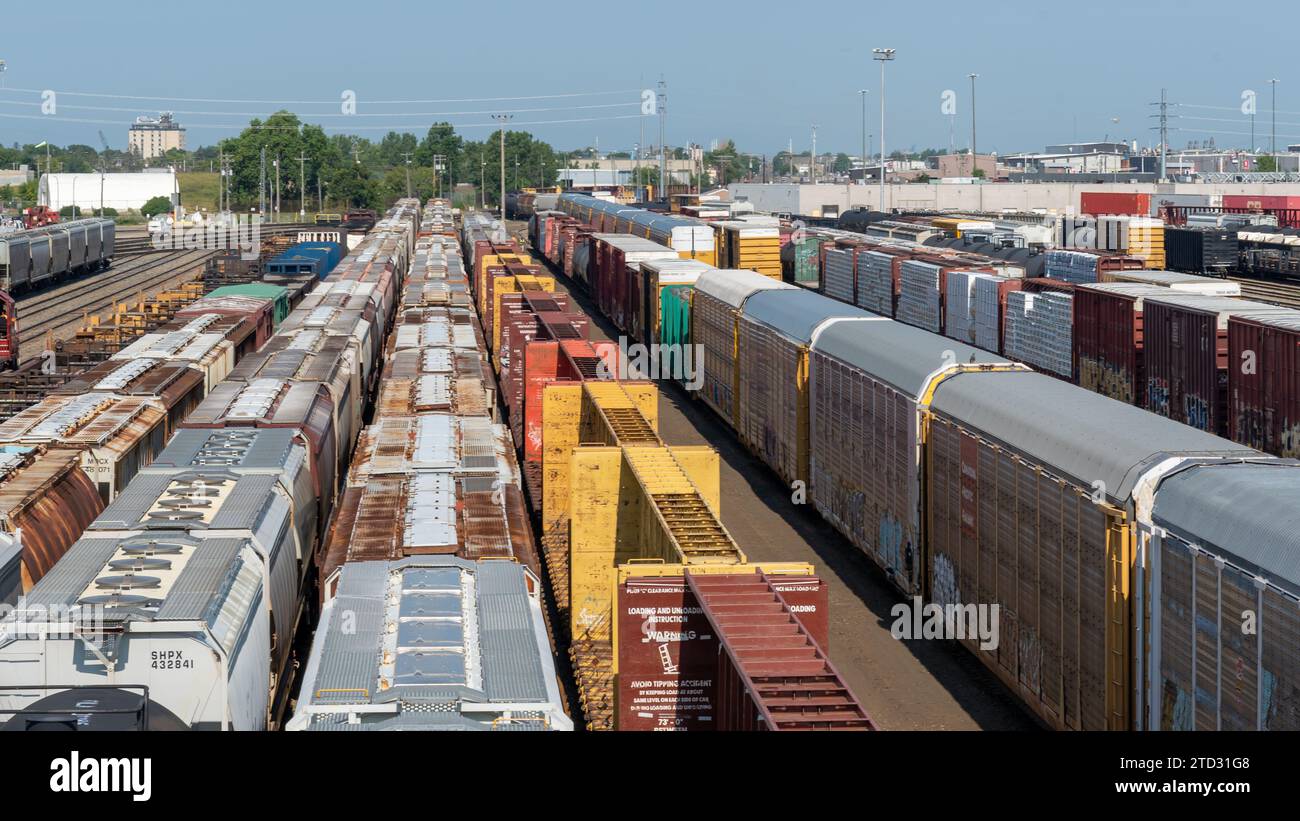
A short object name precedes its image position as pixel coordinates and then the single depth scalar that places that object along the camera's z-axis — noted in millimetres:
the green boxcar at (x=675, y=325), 39469
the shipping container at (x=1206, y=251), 65562
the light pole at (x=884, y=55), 96188
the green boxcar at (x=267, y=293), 44103
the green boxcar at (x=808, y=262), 62781
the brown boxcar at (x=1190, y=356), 22438
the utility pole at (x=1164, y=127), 135125
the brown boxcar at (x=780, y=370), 25672
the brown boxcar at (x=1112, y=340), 26078
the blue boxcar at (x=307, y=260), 61969
